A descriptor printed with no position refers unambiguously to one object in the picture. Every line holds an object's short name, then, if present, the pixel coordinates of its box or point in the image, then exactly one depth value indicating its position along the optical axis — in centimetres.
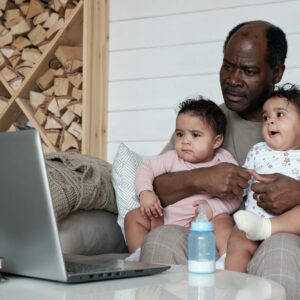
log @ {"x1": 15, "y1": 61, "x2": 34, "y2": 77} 335
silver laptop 105
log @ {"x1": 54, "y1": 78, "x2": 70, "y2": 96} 326
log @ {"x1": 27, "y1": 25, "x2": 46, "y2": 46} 333
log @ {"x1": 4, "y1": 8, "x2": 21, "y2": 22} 338
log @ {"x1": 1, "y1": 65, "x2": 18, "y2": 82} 340
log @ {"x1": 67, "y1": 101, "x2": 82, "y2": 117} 321
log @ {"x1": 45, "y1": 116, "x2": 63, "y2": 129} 326
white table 103
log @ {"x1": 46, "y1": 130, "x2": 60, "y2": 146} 326
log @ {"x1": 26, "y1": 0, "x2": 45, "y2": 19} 332
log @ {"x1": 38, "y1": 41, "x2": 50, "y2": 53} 330
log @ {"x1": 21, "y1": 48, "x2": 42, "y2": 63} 335
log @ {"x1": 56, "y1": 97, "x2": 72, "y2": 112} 324
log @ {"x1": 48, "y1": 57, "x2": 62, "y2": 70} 332
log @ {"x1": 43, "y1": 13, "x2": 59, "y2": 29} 329
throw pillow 215
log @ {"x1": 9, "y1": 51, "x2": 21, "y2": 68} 339
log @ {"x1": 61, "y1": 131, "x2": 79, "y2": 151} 323
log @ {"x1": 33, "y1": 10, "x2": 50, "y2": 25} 332
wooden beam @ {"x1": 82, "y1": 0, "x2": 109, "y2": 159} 312
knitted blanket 198
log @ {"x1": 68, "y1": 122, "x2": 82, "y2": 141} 321
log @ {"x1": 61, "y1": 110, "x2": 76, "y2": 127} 322
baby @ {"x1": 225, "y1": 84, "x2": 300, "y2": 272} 189
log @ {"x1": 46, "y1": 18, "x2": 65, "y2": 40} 327
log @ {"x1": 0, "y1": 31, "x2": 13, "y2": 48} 338
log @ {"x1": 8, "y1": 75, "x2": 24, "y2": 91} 338
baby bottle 126
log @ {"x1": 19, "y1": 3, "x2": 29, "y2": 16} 336
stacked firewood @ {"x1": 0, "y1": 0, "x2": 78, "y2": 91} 329
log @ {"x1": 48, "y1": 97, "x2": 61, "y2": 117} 325
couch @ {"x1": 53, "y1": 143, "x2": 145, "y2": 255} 199
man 150
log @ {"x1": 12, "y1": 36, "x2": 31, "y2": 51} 336
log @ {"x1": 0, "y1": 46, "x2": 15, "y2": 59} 339
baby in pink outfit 200
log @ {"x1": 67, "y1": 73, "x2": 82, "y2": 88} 323
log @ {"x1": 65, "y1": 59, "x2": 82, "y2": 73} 324
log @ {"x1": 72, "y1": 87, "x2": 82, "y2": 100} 323
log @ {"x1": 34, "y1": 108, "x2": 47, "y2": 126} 330
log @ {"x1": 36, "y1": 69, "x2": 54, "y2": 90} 333
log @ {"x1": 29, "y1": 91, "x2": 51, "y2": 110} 332
